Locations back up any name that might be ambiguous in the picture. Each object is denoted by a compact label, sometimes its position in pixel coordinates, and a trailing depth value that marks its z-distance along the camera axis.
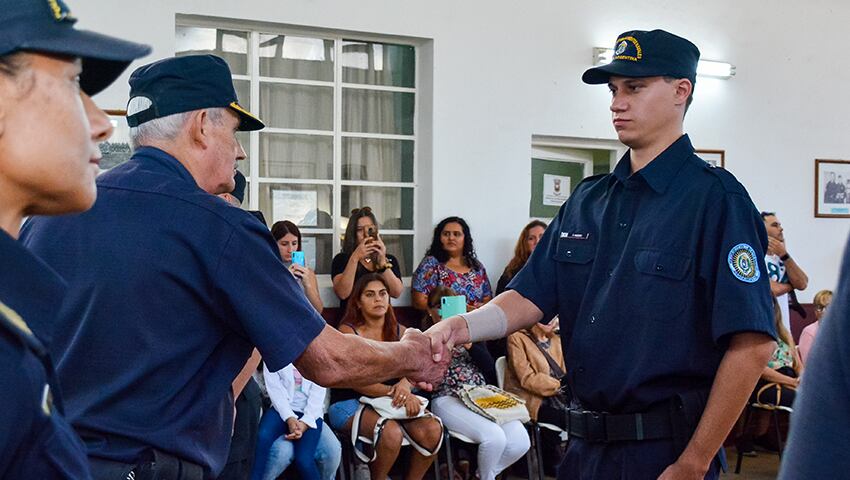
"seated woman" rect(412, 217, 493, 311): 7.05
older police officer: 2.12
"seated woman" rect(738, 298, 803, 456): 7.39
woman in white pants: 6.29
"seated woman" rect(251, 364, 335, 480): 5.71
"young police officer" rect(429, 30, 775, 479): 2.52
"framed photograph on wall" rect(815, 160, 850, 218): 8.95
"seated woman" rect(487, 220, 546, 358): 7.26
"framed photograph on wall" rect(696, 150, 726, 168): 8.47
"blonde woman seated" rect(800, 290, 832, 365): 7.52
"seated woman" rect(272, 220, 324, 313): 6.25
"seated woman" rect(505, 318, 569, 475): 6.63
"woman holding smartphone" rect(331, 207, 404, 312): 6.74
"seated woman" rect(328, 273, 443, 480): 6.09
